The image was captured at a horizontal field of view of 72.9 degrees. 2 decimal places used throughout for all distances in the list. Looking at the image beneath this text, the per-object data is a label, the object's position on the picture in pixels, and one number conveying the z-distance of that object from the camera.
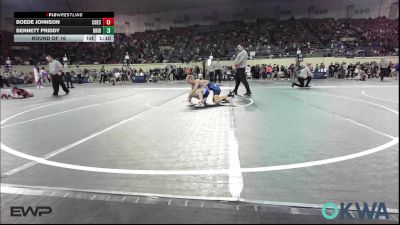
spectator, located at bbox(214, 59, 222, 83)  15.61
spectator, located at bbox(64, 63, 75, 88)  14.54
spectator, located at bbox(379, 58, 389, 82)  14.97
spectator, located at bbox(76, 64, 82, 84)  20.45
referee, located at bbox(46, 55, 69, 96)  10.30
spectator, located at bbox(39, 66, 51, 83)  16.37
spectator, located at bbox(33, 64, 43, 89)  14.82
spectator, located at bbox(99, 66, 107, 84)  20.91
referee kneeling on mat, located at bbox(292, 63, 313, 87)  12.30
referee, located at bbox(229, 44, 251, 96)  8.75
